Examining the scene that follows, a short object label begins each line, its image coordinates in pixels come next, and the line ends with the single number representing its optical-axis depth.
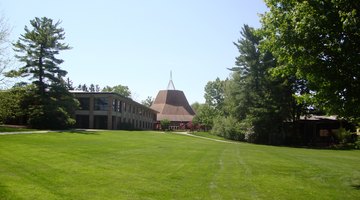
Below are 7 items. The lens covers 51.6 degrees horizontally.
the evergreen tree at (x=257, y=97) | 47.22
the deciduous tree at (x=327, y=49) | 11.18
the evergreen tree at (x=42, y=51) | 42.94
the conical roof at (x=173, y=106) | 106.88
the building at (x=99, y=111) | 54.12
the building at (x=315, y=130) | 47.41
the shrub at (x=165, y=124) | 79.12
